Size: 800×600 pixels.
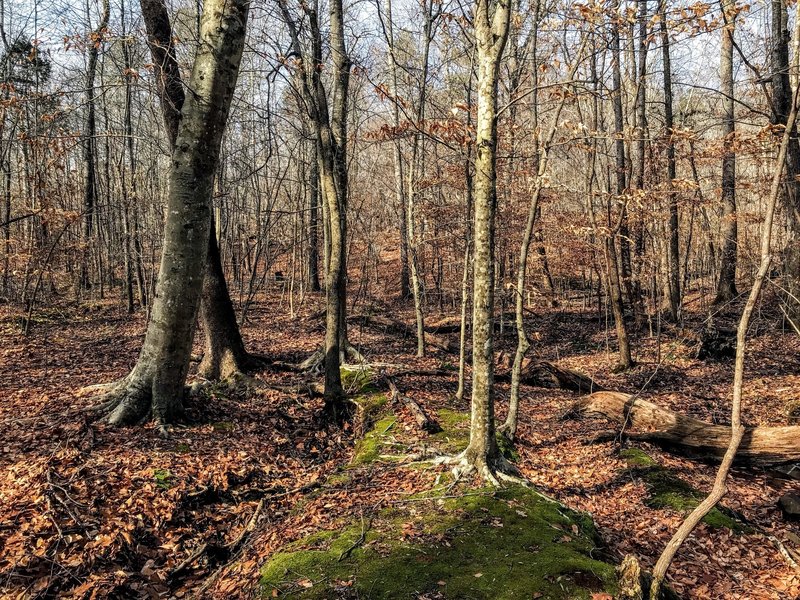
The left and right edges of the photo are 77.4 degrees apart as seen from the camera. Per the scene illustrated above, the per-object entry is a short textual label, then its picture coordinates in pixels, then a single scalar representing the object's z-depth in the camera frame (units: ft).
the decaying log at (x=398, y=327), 47.26
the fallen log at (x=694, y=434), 20.95
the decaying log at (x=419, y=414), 22.77
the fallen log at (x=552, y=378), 36.70
